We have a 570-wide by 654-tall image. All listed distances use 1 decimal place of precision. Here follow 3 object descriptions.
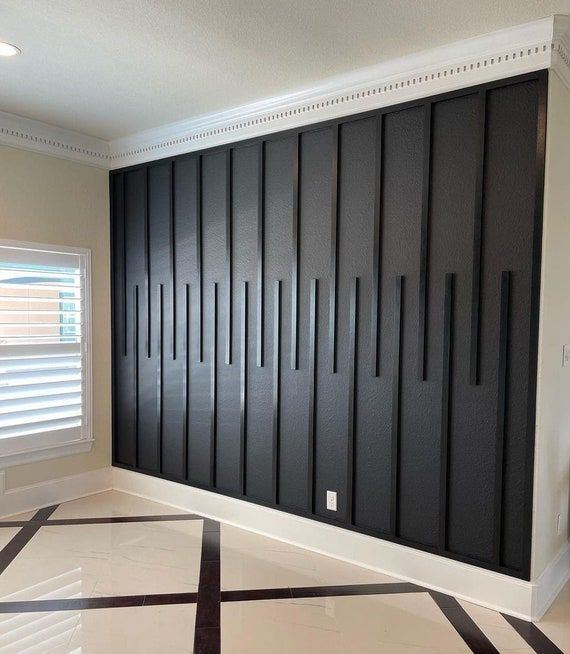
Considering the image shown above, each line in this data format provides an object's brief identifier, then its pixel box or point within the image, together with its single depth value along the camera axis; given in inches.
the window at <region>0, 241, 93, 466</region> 150.5
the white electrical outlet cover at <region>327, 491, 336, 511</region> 129.0
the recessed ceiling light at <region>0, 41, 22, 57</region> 107.6
